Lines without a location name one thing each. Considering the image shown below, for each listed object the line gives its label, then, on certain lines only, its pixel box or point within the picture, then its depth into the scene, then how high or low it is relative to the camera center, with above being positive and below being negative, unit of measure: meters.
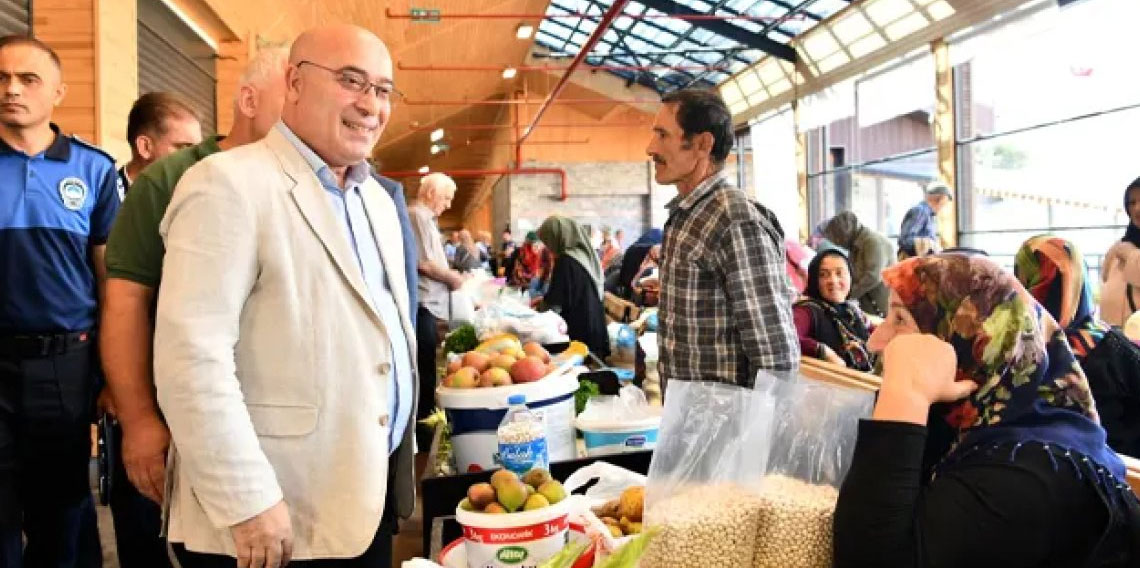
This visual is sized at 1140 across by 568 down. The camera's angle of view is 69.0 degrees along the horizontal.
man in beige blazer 1.36 -0.08
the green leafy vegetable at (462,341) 3.89 -0.25
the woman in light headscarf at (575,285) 5.71 +0.02
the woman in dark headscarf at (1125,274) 4.61 +0.05
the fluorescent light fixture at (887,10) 9.90 +3.40
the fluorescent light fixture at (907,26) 9.61 +3.09
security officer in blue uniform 2.28 -0.05
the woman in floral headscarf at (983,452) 1.32 -0.28
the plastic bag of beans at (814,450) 1.36 -0.28
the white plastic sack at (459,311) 5.19 -0.14
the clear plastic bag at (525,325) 4.00 -0.18
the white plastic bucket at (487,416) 2.29 -0.36
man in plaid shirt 2.38 +0.06
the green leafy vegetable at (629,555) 1.09 -0.35
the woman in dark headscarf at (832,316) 4.01 -0.15
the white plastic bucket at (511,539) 1.50 -0.45
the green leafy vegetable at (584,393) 2.64 -0.35
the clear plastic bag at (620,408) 2.49 -0.38
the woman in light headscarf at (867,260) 5.61 +0.17
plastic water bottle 1.86 -0.36
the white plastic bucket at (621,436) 2.38 -0.43
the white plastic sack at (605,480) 1.87 -0.44
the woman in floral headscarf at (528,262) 11.10 +0.36
